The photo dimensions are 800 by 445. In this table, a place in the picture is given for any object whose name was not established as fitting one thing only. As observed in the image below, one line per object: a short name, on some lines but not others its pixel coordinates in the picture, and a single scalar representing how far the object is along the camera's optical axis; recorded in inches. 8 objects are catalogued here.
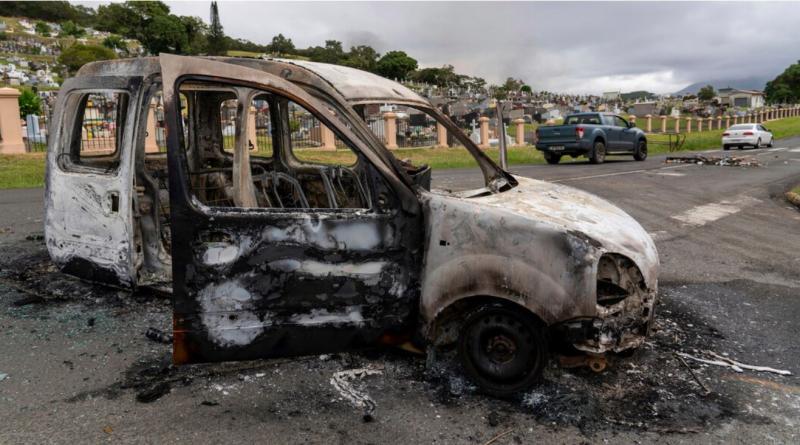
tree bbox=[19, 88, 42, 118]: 900.3
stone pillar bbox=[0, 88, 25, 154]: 714.2
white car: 1167.6
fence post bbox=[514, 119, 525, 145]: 1207.6
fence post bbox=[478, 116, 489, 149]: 1119.0
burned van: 125.1
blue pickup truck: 761.6
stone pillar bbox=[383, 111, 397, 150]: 864.3
